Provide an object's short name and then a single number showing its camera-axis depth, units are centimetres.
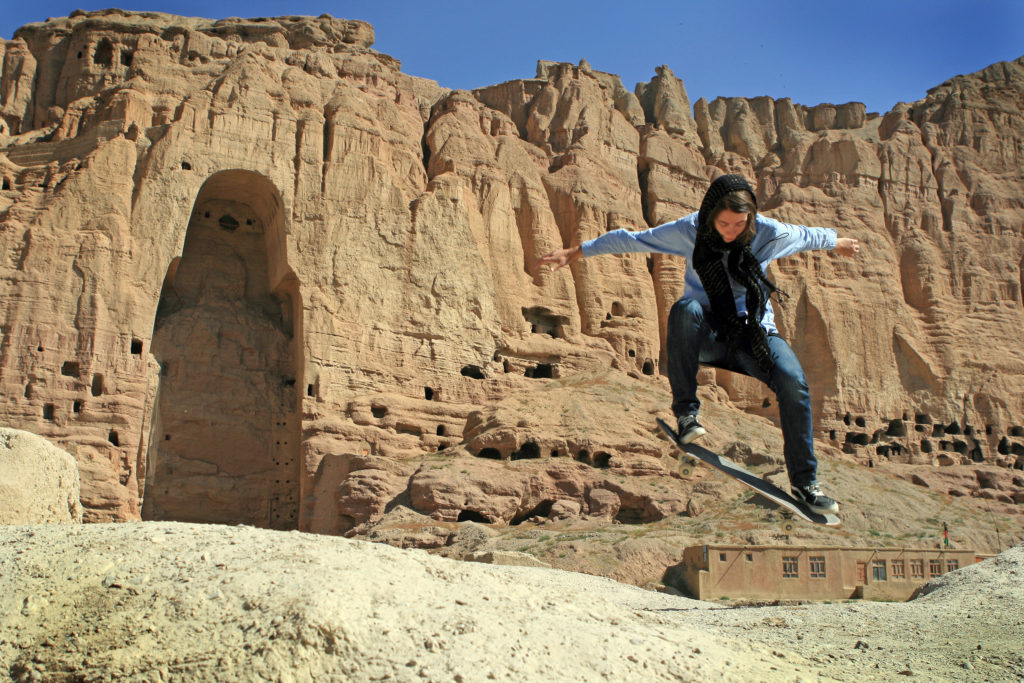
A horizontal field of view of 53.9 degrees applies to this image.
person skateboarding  565
